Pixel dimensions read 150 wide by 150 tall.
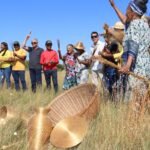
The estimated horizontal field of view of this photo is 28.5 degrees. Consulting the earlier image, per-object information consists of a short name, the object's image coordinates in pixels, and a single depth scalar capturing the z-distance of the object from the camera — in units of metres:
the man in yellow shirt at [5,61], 8.48
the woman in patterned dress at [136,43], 4.04
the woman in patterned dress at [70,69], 7.13
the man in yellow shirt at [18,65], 8.23
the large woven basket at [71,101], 4.70
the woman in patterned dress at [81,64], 6.74
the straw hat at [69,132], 3.58
